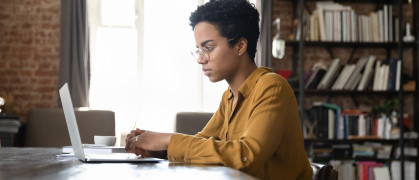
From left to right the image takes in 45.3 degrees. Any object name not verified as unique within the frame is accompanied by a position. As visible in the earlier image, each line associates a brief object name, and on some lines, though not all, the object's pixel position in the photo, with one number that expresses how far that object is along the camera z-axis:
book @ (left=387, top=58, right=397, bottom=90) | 4.96
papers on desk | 1.72
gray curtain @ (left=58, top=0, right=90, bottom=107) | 4.61
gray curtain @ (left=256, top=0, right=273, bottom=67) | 4.88
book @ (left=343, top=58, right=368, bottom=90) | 4.95
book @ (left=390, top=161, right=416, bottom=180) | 4.86
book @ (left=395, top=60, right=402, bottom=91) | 4.93
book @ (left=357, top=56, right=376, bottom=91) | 4.95
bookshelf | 4.89
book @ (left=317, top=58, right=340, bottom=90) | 4.94
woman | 1.35
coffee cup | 2.14
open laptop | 1.32
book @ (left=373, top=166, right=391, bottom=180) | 4.86
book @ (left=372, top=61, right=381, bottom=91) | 4.98
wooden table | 0.94
